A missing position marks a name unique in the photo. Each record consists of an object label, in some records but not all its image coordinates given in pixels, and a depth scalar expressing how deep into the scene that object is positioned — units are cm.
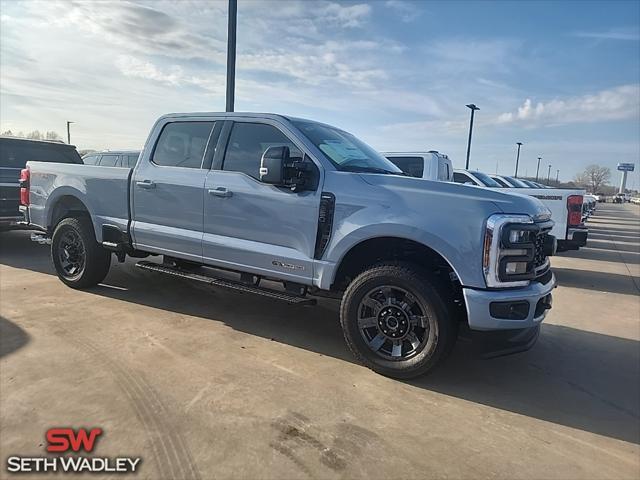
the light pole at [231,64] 973
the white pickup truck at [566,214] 868
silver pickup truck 350
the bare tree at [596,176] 13475
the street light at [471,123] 2497
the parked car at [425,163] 859
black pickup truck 788
